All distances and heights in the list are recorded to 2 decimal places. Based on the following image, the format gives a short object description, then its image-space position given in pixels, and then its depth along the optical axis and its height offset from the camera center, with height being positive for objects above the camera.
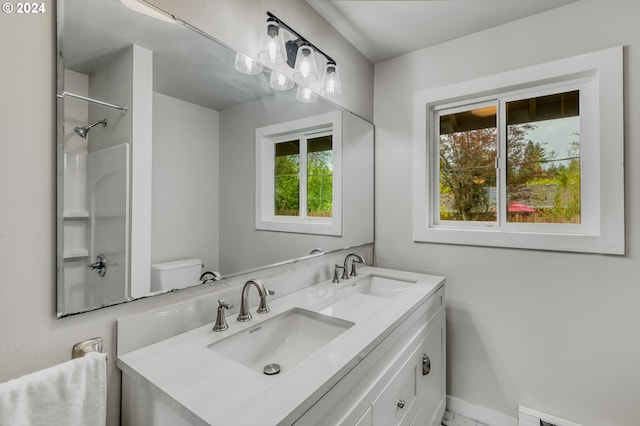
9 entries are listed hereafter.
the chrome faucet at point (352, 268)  1.69 -0.32
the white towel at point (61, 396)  0.58 -0.39
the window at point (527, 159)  1.41 +0.32
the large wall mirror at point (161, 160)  0.75 +0.18
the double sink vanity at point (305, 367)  0.65 -0.41
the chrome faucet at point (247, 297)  1.02 -0.31
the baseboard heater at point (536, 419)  1.51 -1.09
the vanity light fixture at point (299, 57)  1.21 +0.72
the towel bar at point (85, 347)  0.74 -0.34
